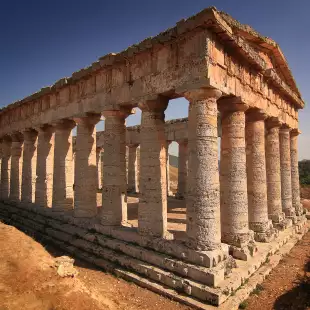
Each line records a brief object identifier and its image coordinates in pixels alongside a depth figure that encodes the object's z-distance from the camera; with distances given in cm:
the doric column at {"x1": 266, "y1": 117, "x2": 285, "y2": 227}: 1323
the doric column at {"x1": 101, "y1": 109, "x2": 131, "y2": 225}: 1094
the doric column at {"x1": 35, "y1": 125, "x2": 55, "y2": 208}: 1553
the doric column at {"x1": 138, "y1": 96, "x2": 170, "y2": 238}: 923
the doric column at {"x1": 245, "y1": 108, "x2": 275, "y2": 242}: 1122
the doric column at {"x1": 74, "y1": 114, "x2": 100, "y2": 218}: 1244
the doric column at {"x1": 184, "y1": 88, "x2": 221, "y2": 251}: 788
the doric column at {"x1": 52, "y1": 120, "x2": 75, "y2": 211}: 1398
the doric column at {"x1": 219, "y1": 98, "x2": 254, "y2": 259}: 952
